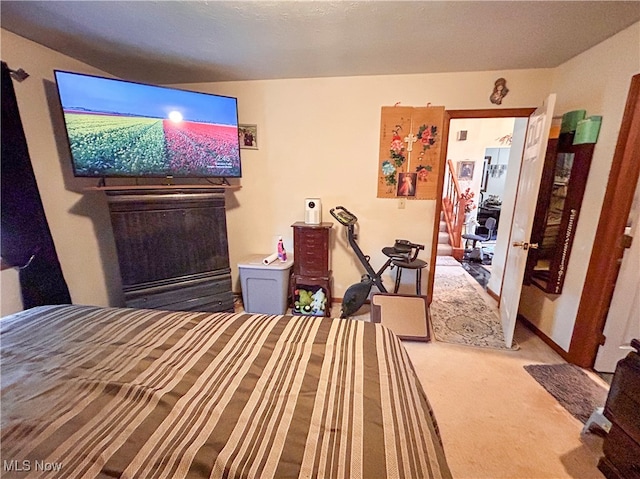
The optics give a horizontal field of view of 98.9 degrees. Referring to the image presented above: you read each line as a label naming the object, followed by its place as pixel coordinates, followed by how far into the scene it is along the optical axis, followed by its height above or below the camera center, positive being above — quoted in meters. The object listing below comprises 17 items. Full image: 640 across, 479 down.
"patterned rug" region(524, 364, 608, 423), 1.69 -1.36
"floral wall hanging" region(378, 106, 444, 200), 2.65 +0.30
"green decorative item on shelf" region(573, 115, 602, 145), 1.92 +0.36
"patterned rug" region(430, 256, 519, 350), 2.43 -1.36
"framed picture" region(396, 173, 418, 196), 2.77 -0.03
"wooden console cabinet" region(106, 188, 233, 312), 2.21 -0.57
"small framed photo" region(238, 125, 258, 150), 2.88 +0.47
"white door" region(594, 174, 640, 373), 1.78 -0.81
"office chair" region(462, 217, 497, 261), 4.71 -1.20
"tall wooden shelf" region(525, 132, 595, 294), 2.06 -0.23
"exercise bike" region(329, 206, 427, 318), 2.54 -0.73
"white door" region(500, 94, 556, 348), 1.99 -0.21
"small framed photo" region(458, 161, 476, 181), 6.06 +0.27
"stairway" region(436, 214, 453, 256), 4.97 -1.13
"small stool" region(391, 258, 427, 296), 2.45 -0.74
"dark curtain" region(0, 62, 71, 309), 1.75 -0.27
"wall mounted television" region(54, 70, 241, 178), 1.93 +0.41
